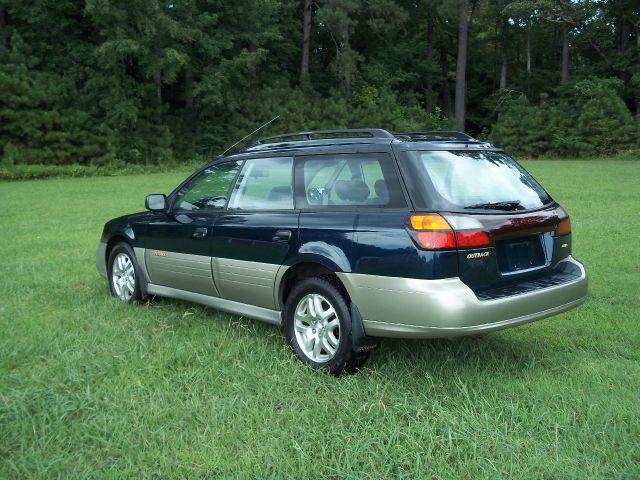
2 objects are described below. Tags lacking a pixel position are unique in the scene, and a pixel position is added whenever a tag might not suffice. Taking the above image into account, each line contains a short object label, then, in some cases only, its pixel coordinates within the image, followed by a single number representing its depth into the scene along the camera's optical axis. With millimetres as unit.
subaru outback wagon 3609
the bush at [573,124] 33906
